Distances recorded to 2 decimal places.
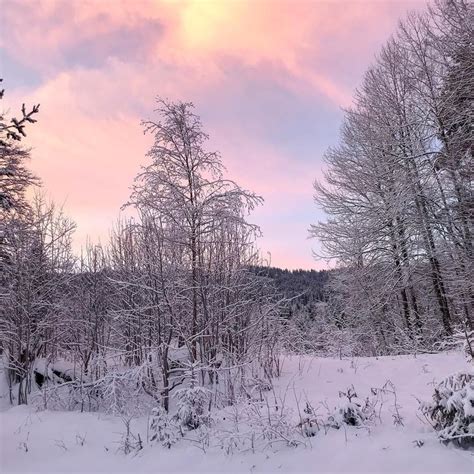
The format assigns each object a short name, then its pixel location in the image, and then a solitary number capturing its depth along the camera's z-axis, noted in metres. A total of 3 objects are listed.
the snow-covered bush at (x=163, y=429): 6.10
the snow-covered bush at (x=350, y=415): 5.28
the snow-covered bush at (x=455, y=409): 4.25
